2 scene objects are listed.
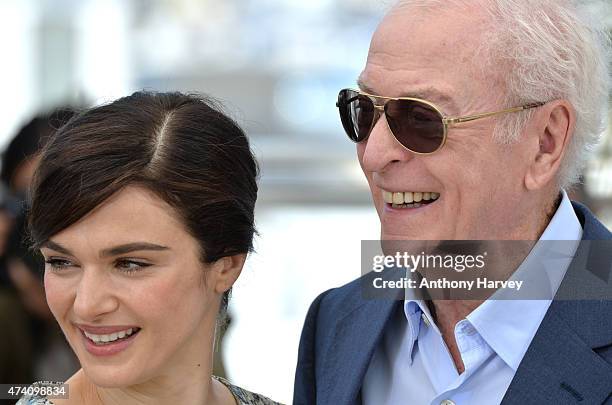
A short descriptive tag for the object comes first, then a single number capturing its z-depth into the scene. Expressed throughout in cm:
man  516
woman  473
